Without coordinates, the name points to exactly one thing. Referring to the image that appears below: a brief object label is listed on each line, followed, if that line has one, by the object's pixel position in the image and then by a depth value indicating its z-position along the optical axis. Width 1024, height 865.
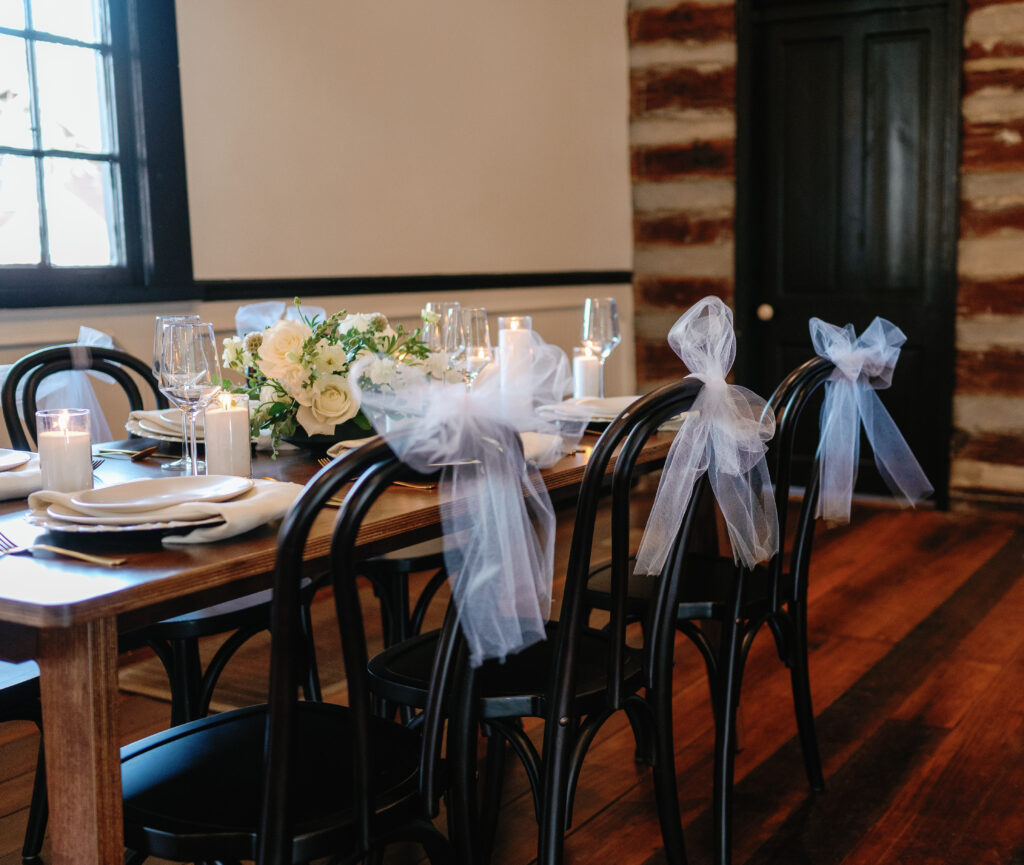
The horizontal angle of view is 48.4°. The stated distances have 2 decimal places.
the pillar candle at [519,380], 1.27
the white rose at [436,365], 1.91
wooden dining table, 1.16
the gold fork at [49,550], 1.29
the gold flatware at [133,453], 2.04
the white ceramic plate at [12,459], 1.79
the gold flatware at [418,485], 1.72
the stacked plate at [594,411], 2.20
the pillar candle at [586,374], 2.52
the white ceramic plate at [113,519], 1.38
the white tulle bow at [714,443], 1.59
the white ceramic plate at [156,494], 1.40
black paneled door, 4.77
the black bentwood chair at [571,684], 1.52
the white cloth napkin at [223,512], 1.36
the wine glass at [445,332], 2.02
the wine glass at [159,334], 1.76
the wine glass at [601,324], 2.51
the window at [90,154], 3.08
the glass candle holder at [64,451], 1.61
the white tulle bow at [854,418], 2.01
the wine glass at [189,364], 1.74
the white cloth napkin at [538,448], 1.54
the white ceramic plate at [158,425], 2.15
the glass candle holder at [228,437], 1.77
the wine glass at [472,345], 2.03
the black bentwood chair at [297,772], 1.20
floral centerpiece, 1.87
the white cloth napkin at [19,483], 1.68
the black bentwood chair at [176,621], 1.86
